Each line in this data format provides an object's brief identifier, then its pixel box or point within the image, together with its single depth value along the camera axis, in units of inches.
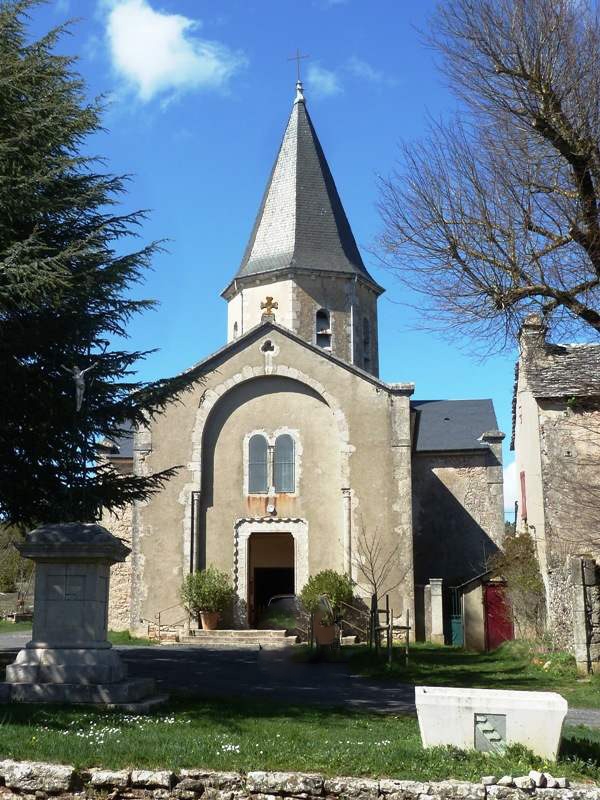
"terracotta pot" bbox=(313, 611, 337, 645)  748.0
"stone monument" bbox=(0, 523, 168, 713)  386.0
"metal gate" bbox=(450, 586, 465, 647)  906.7
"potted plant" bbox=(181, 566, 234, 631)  847.7
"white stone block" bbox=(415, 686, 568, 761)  285.4
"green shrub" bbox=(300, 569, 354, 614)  831.3
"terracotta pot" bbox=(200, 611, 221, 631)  853.2
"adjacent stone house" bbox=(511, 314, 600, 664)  666.2
